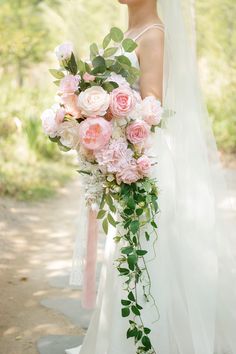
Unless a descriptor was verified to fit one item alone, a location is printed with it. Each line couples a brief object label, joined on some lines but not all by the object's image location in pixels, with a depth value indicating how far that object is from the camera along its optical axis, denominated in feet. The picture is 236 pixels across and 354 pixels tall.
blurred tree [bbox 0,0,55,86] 35.53
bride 9.56
